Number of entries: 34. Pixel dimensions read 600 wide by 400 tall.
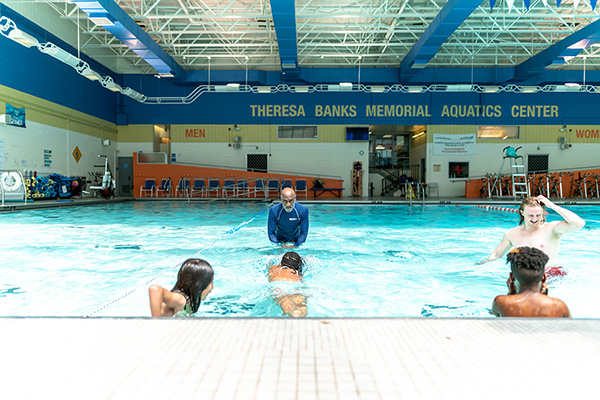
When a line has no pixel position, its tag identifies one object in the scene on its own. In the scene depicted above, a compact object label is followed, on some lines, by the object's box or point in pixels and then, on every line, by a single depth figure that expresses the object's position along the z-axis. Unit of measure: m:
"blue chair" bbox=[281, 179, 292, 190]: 17.67
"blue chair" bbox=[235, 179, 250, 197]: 17.53
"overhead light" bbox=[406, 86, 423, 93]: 14.75
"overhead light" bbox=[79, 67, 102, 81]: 11.20
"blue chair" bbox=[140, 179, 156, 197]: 17.28
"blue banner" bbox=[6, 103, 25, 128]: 12.01
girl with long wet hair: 2.10
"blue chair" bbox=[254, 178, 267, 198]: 17.25
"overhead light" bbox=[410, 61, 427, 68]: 15.01
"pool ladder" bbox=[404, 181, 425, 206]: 17.33
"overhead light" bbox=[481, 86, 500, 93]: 14.32
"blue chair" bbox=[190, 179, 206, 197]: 17.22
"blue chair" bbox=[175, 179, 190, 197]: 17.19
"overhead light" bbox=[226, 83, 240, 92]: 13.61
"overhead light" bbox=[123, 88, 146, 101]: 15.08
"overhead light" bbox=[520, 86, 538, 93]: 13.85
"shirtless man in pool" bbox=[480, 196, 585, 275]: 3.12
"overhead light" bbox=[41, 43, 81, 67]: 9.60
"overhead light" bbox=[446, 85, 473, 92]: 14.27
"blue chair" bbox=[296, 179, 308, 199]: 17.44
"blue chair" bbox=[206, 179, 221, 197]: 17.44
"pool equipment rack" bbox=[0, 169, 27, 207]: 11.40
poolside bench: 17.91
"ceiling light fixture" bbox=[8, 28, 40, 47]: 8.44
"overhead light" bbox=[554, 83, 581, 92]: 14.59
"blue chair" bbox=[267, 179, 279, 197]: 17.48
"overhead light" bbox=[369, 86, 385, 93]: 13.94
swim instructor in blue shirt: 5.16
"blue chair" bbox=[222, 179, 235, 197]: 17.36
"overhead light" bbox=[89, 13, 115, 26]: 10.16
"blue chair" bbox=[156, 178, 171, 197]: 17.44
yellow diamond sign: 15.65
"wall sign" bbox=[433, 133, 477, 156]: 18.64
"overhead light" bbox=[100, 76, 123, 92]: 12.65
